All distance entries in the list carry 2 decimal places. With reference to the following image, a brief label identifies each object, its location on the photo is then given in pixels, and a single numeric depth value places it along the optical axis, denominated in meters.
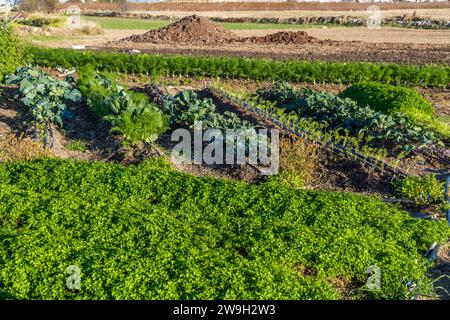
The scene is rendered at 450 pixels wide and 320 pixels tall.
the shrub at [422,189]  8.53
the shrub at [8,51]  16.09
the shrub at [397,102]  12.25
